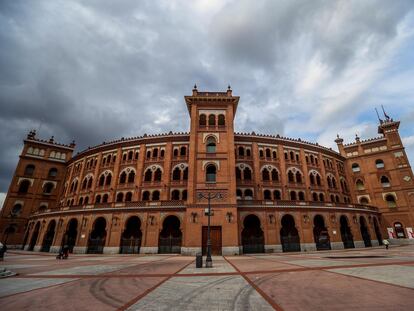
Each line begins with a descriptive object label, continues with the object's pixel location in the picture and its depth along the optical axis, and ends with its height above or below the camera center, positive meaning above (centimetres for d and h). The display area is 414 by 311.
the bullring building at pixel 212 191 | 2481 +646
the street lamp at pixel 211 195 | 2380 +425
